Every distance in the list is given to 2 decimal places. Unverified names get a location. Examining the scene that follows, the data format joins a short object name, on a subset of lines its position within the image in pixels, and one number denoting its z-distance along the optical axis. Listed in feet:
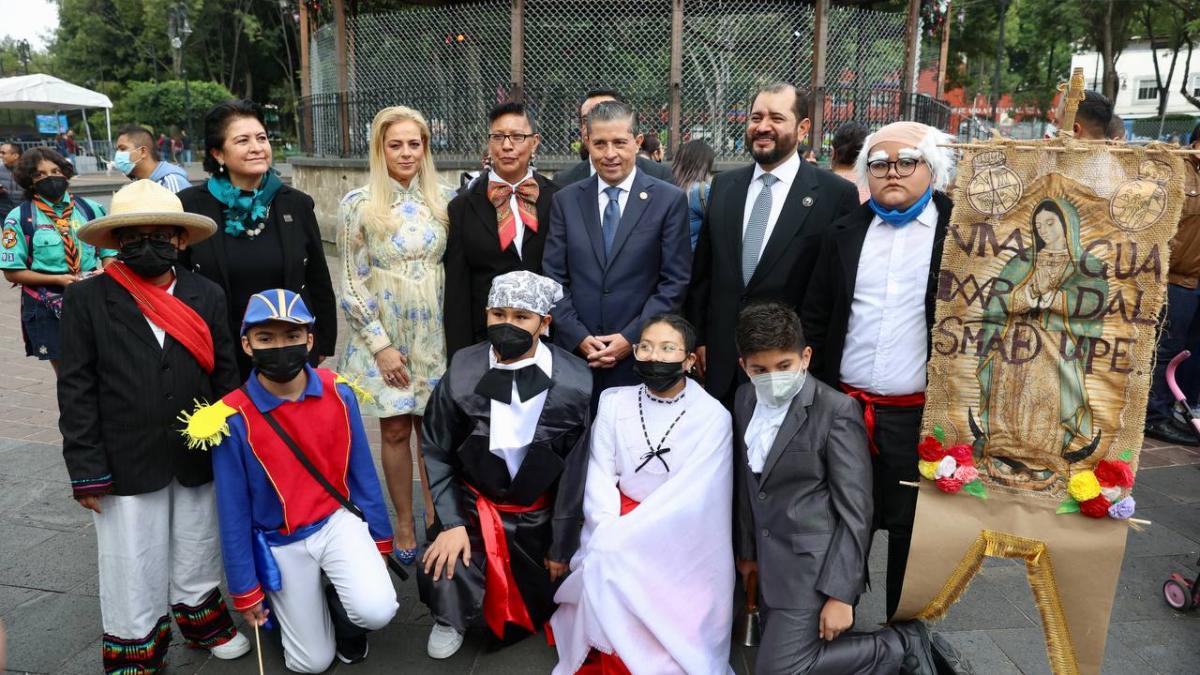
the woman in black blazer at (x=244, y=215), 11.94
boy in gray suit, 9.73
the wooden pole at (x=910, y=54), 34.63
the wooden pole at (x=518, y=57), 32.30
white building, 180.38
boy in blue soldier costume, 10.14
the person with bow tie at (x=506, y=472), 11.00
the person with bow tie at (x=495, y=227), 12.83
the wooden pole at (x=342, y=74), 36.09
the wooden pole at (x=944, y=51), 35.27
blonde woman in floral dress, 12.67
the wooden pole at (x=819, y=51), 32.63
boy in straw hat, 9.69
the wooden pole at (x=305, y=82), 40.24
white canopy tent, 73.36
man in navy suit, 12.34
